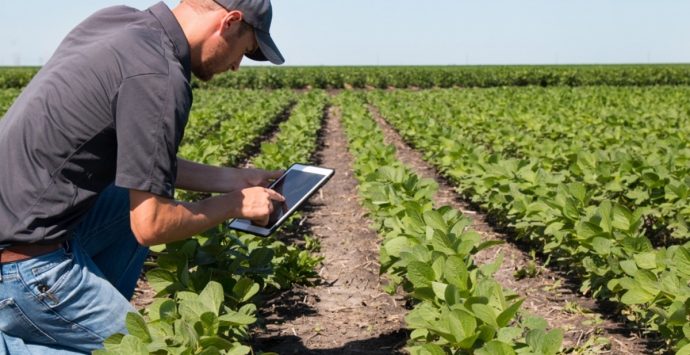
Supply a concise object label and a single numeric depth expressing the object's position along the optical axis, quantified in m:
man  2.25
